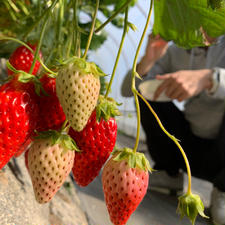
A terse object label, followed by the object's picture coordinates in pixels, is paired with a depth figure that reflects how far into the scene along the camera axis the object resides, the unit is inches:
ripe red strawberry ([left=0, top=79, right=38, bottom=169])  11.4
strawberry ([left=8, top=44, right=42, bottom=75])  16.3
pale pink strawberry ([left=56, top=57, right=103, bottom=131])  10.0
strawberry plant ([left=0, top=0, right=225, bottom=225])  10.3
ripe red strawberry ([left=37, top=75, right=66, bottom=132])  12.0
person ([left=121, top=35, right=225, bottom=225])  42.5
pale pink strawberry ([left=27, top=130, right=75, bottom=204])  11.7
